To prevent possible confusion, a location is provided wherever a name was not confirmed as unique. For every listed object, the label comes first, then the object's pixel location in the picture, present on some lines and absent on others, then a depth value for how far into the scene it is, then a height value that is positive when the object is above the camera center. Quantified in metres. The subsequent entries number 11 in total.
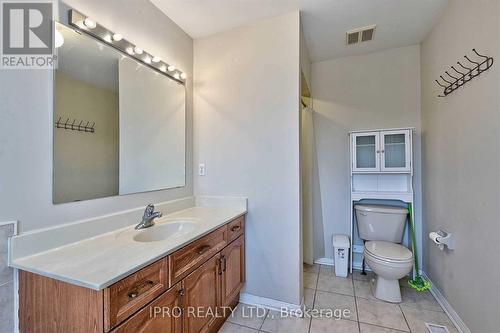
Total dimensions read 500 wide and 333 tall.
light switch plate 2.12 +0.00
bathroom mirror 1.16 +0.30
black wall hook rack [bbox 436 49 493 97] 1.38 +0.67
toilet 1.88 -0.75
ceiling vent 2.11 +1.32
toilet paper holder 1.73 -0.57
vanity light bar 1.22 +0.82
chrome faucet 1.44 -0.31
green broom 2.08 -1.07
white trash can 2.39 -0.96
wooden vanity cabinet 0.81 -0.56
